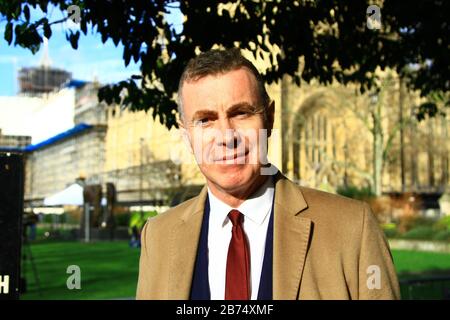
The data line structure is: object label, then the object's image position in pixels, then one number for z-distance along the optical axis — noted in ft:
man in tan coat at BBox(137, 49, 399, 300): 5.93
